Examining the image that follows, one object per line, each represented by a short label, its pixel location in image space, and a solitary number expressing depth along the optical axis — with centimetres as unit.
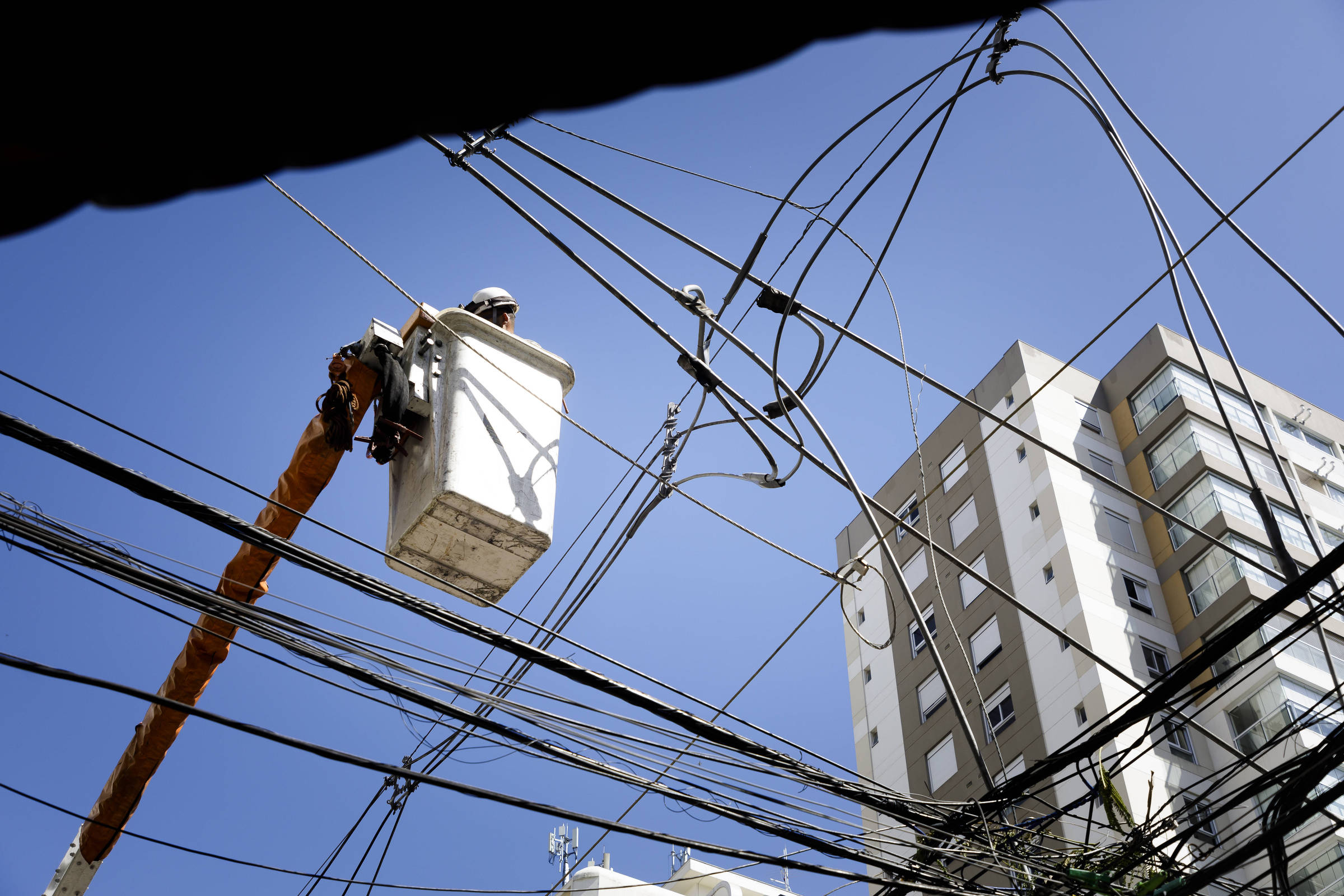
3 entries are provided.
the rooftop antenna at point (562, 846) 3453
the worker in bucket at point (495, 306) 793
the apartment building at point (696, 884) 2837
